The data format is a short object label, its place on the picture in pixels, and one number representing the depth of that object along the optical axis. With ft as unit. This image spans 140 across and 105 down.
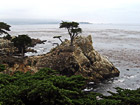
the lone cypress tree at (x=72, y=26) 140.26
